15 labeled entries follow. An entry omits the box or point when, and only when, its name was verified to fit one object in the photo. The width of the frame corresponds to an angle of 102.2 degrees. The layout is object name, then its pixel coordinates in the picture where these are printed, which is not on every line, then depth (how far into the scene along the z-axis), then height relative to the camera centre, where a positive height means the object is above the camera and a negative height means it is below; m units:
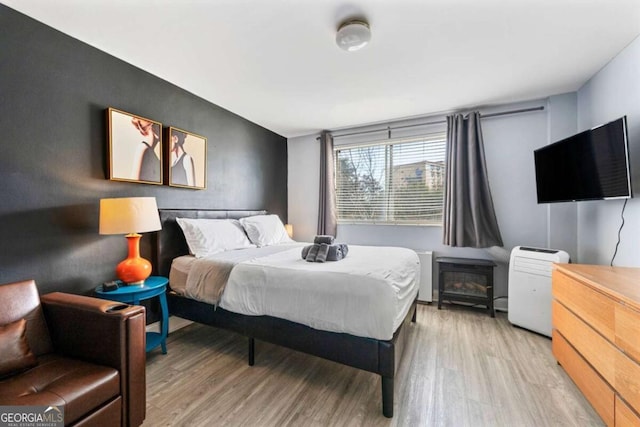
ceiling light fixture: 1.77 +1.23
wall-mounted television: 1.88 +0.37
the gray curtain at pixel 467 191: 3.20 +0.24
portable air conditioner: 2.49 -0.78
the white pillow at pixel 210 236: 2.54 -0.28
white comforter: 1.57 -0.56
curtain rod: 3.07 +1.20
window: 3.63 +0.43
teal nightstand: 1.88 -0.64
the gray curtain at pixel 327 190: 4.17 +0.32
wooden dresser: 1.23 -0.72
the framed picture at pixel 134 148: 2.17 +0.56
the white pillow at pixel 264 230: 3.15 -0.27
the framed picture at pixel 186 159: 2.66 +0.55
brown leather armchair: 1.11 -0.75
